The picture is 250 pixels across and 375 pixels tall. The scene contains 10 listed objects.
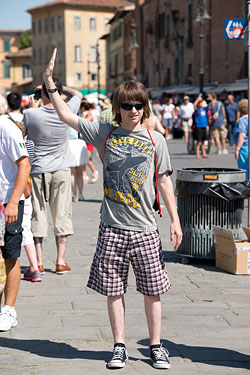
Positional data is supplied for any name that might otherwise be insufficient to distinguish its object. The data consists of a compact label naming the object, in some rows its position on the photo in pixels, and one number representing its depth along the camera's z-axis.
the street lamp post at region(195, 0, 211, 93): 48.58
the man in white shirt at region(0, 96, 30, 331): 7.39
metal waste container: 10.68
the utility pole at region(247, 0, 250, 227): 12.17
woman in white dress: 18.40
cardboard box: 10.14
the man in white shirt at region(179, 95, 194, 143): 39.89
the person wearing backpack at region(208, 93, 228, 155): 32.53
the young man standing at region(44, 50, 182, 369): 6.44
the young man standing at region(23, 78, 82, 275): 10.20
